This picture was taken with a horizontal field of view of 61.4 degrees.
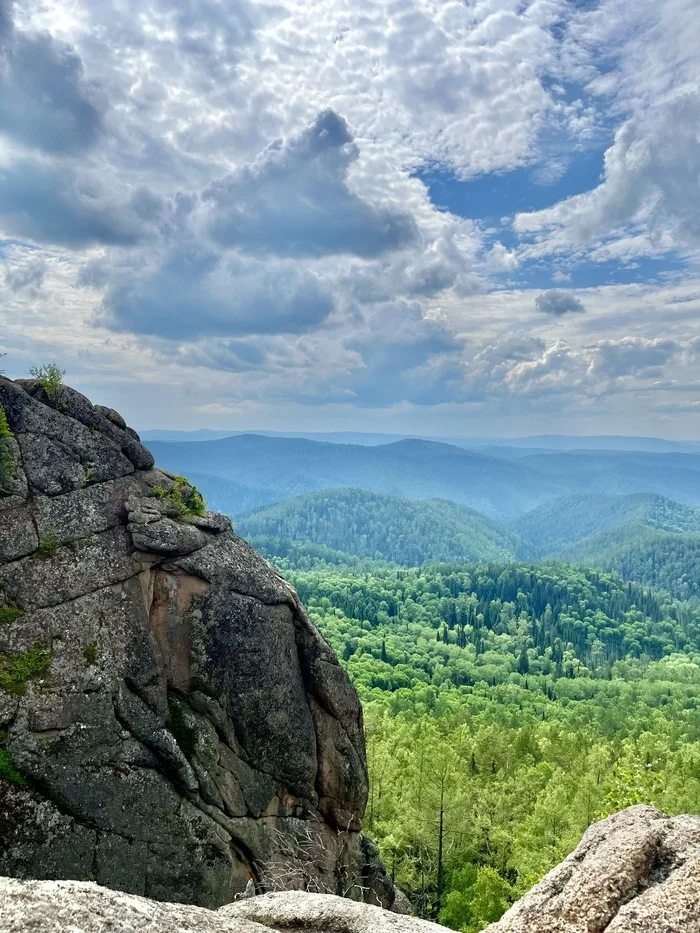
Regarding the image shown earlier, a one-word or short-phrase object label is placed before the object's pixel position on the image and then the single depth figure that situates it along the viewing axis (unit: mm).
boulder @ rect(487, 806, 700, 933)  6246
